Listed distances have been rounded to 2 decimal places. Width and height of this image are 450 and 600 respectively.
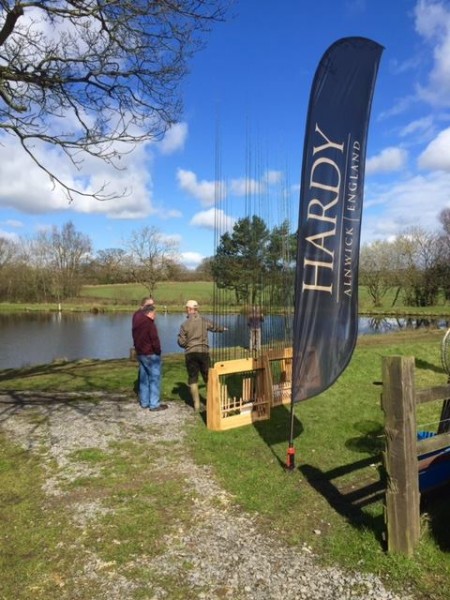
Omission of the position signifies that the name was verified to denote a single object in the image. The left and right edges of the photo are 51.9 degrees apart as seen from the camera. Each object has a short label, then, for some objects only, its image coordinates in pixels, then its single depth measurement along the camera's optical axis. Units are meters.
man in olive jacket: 8.18
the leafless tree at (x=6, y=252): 68.06
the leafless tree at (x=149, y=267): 46.34
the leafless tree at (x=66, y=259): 64.94
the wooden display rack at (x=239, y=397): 7.33
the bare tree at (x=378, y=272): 53.53
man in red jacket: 8.38
